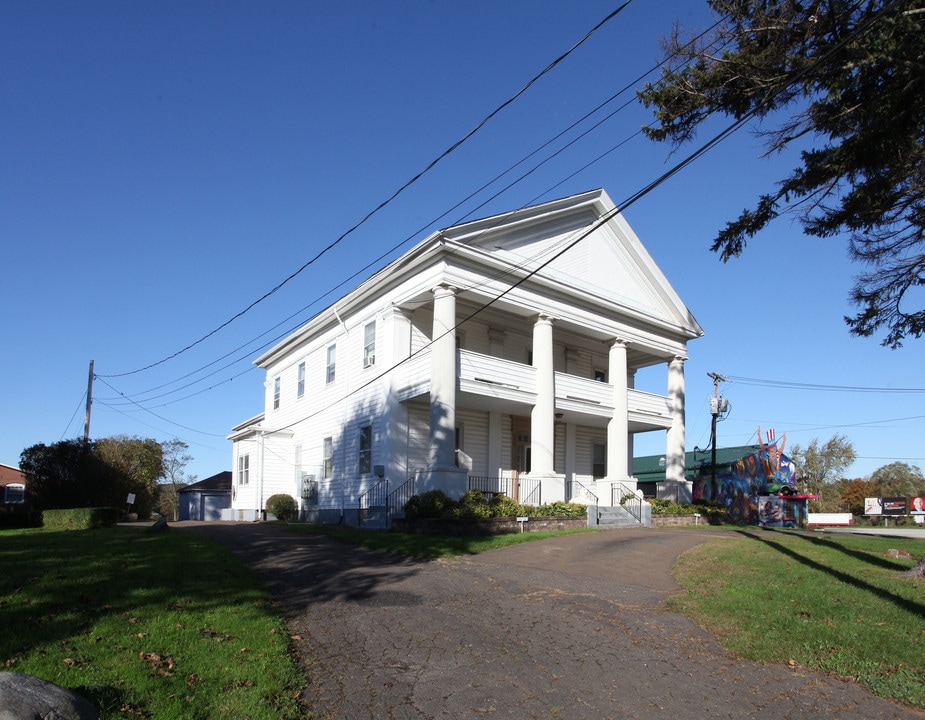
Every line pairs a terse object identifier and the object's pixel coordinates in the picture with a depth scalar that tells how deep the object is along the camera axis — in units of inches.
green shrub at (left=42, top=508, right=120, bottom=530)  781.3
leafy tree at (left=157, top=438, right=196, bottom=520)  2913.4
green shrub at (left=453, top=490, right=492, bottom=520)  704.4
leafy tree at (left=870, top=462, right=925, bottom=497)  2898.6
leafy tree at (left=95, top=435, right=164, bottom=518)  1067.5
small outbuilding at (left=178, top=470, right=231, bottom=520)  1598.2
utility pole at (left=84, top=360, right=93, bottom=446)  1452.3
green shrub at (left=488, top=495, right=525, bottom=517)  727.7
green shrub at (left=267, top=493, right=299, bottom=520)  1129.4
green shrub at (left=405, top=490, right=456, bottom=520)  707.4
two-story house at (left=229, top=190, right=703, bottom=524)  828.6
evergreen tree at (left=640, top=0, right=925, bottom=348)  382.0
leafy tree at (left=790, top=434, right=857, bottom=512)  2576.3
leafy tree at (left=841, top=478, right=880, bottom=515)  2726.4
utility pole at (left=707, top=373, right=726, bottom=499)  1289.4
